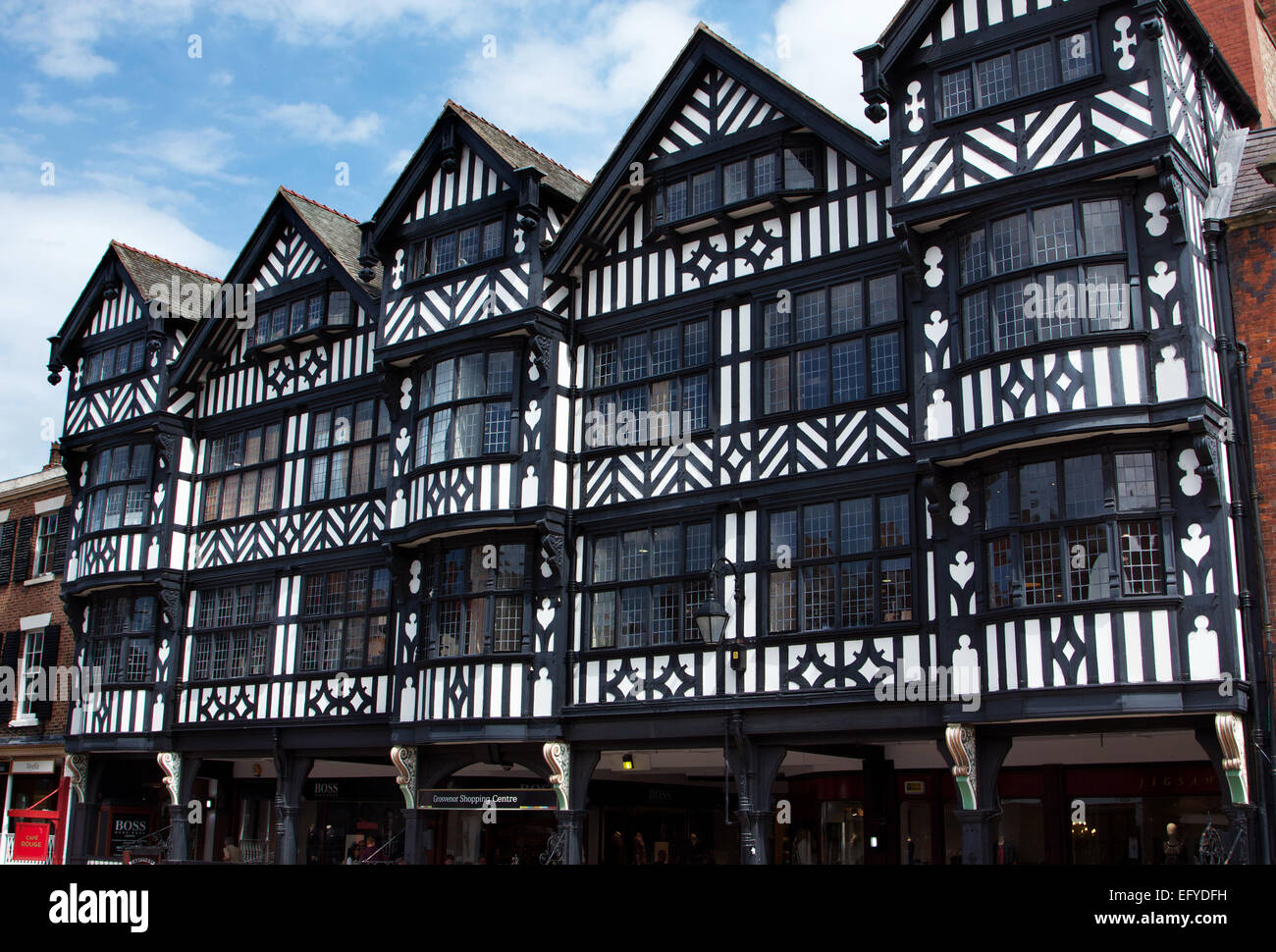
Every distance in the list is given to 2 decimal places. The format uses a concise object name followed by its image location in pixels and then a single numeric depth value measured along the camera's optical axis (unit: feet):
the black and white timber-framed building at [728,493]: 44.32
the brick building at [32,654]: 83.51
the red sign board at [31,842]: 79.34
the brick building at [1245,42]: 61.21
